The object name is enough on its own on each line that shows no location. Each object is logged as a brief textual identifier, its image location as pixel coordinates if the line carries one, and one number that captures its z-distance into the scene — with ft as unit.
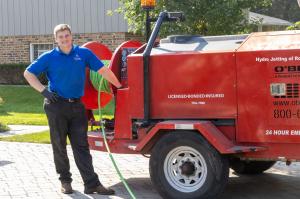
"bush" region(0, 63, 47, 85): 85.76
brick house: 80.33
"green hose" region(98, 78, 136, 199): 23.02
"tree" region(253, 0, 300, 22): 188.44
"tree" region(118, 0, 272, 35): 53.98
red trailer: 21.08
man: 23.81
